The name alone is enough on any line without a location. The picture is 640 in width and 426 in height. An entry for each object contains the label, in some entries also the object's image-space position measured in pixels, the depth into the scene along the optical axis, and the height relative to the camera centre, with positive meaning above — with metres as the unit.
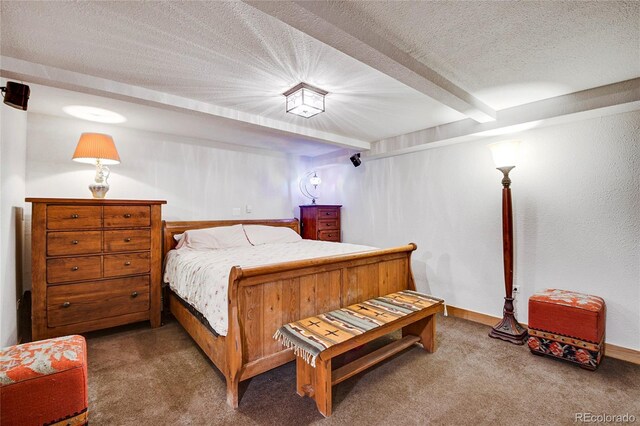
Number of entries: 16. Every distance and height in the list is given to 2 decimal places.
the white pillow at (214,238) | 3.26 -0.25
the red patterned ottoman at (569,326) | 2.19 -0.90
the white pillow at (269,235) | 3.71 -0.25
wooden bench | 1.69 -0.76
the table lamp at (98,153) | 2.79 +0.63
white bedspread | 1.95 -0.41
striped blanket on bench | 1.70 -0.73
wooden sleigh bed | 1.79 -0.62
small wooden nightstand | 4.47 -0.10
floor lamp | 2.70 -0.39
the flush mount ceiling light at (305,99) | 2.25 +0.94
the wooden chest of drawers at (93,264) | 2.47 -0.43
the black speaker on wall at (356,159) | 4.25 +0.83
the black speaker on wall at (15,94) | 1.87 +0.81
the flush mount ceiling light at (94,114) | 2.75 +1.04
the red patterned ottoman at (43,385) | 1.21 -0.73
